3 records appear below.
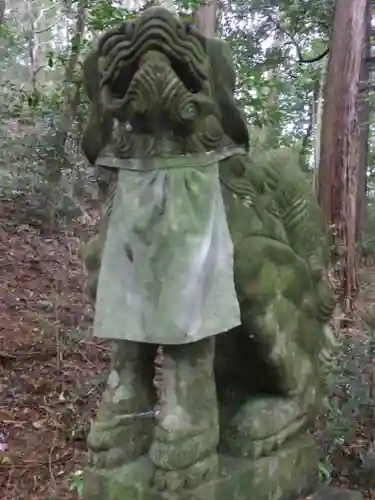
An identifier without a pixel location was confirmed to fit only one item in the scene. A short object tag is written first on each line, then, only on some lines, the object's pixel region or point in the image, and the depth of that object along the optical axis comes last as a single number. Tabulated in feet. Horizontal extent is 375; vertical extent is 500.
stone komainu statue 4.75
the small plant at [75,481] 7.85
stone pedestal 4.90
